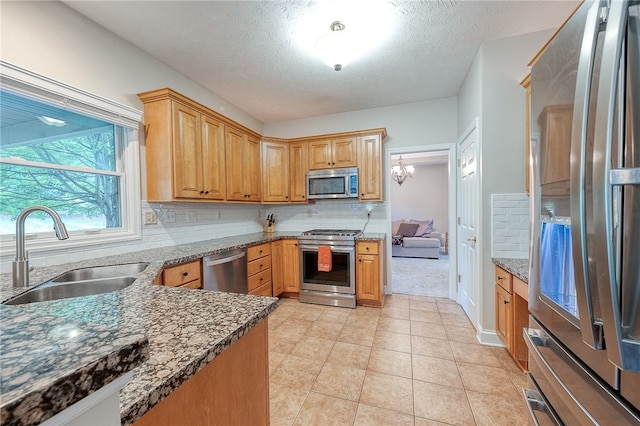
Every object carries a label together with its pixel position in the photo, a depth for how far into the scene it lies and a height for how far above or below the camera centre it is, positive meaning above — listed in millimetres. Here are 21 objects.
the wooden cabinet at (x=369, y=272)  3115 -770
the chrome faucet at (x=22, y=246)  1203 -149
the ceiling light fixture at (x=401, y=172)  6684 +1010
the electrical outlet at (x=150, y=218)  2363 -50
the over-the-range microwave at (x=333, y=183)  3438 +369
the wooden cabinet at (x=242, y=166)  3021 +578
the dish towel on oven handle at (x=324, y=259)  3180 -607
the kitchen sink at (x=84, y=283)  1267 -396
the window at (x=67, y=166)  1610 +350
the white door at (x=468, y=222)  2473 -150
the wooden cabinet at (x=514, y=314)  1831 -796
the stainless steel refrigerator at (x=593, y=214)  598 -20
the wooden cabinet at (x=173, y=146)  2260 +603
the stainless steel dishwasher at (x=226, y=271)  2320 -585
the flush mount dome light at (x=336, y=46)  2008 +1322
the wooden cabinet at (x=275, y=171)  3664 +569
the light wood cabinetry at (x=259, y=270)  2931 -704
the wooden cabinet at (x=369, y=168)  3369 +543
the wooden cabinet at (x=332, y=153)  3480 +790
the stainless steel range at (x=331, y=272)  3168 -791
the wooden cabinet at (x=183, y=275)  1892 -497
